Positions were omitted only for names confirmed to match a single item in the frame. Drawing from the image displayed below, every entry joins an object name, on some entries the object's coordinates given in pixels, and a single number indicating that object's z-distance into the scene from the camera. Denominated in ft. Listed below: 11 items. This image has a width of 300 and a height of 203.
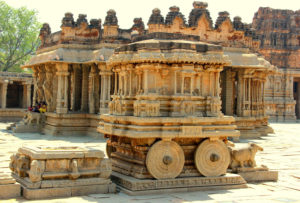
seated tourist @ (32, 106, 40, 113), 71.51
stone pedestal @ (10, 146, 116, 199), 24.25
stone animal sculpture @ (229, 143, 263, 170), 31.24
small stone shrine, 27.61
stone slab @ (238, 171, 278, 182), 31.12
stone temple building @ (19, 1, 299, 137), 64.75
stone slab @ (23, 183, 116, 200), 23.86
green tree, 131.13
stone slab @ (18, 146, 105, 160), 24.85
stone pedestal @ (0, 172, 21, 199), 24.08
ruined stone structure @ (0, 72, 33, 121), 96.37
